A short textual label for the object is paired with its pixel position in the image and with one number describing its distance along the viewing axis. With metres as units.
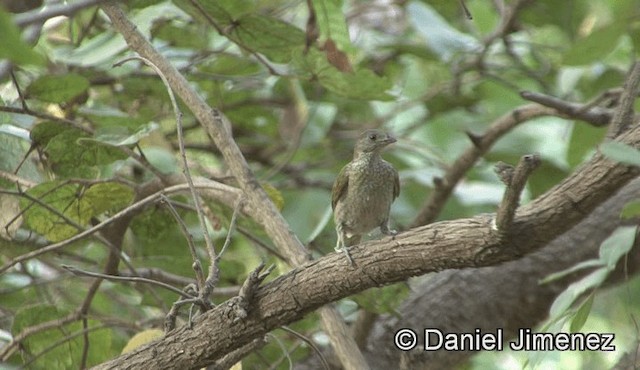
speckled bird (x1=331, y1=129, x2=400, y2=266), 9.22
